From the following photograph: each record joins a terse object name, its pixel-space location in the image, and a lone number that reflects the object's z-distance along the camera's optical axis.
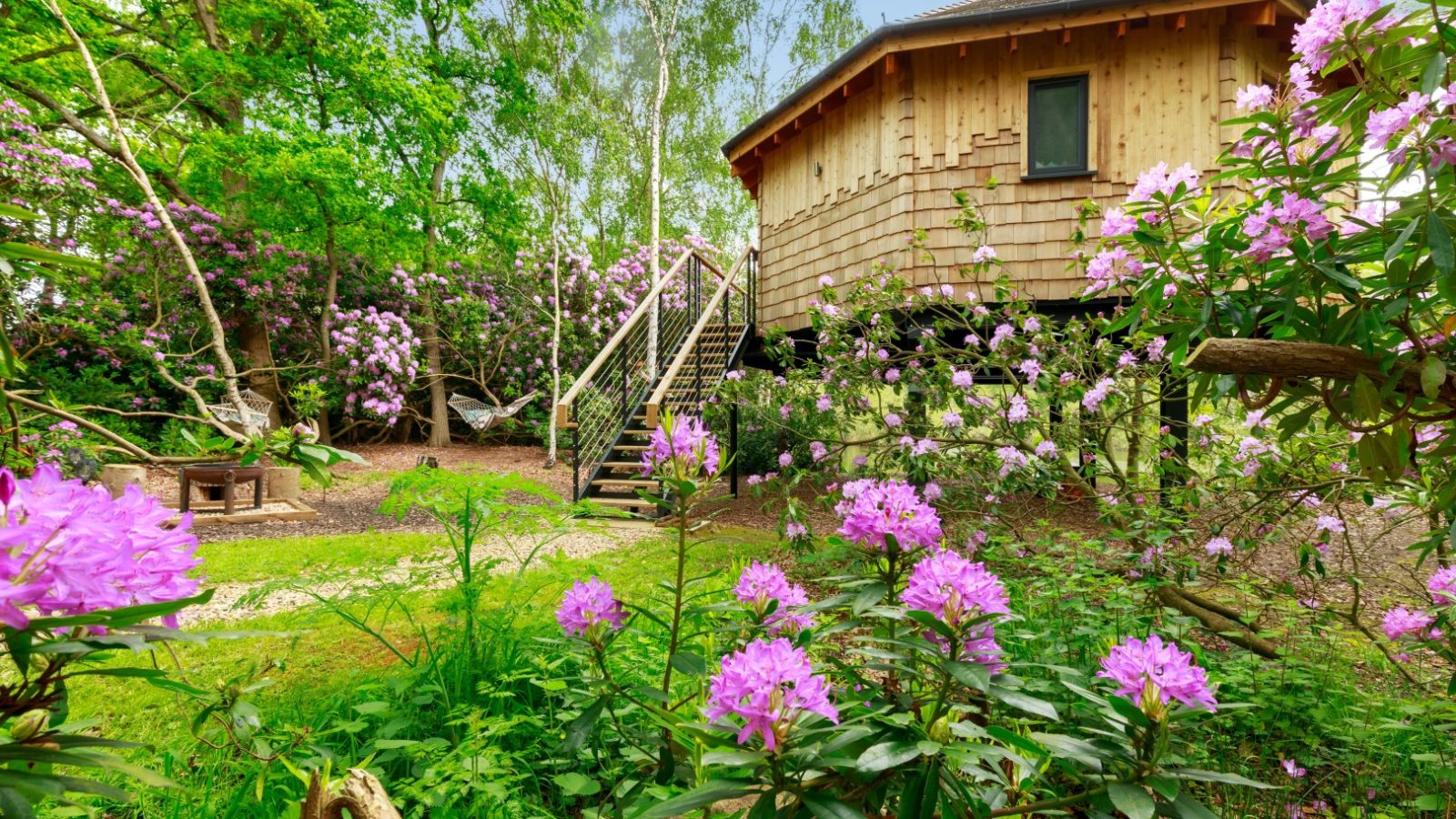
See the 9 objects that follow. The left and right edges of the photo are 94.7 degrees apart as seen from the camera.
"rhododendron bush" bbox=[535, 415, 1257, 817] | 0.84
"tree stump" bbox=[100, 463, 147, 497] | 7.59
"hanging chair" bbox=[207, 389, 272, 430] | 8.56
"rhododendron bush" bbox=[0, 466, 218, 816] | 0.47
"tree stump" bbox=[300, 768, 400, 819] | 1.16
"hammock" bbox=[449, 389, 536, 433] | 12.65
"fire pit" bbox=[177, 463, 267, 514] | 6.90
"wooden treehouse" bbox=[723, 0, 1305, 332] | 6.34
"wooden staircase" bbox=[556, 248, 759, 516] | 7.92
